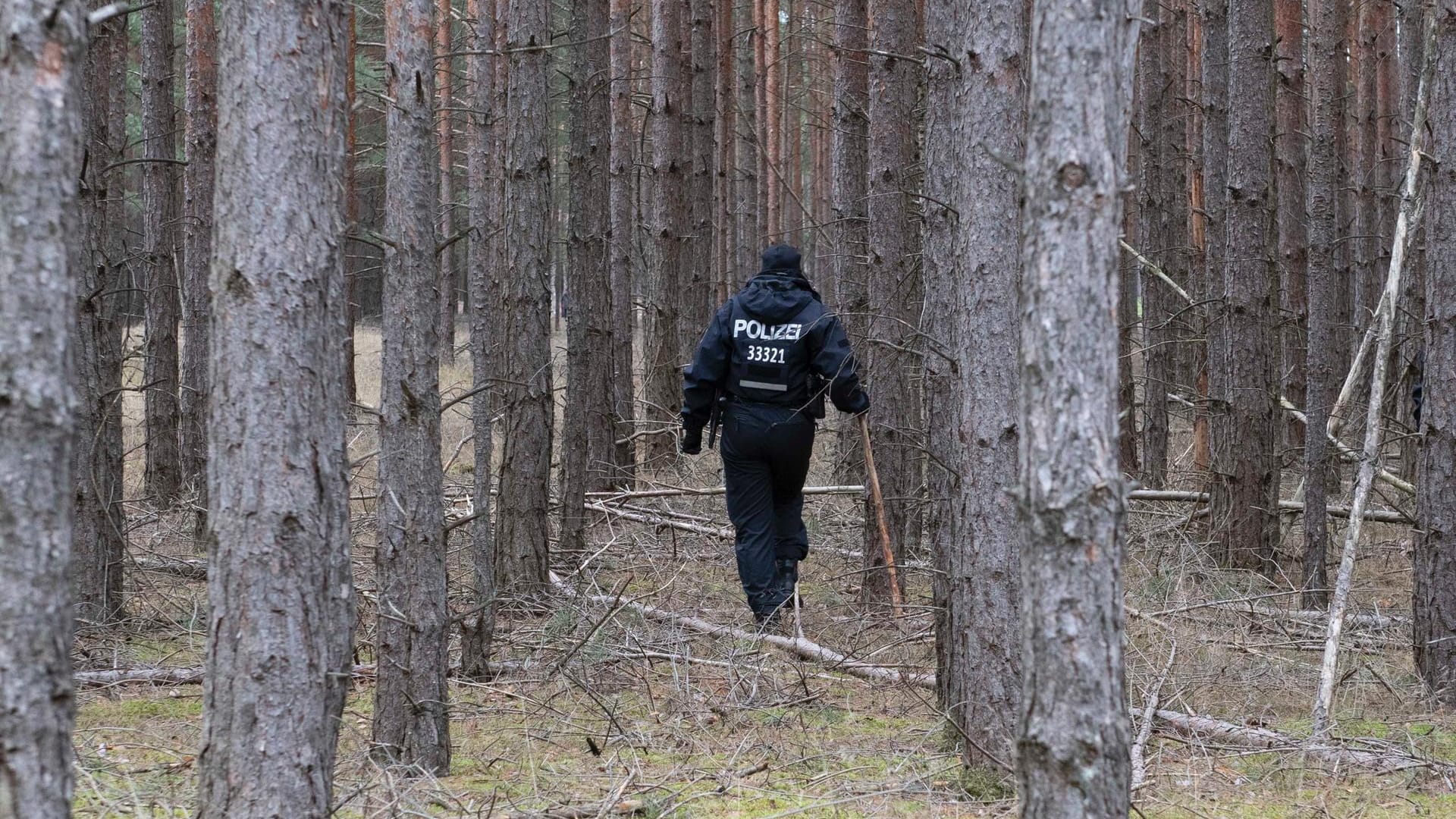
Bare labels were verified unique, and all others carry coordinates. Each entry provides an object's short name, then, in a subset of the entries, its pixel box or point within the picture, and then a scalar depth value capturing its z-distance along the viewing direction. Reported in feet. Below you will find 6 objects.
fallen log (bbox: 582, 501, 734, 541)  62.96
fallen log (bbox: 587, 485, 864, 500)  63.31
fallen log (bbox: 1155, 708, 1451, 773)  33.91
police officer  50.72
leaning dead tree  34.19
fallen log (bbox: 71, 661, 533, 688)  40.78
